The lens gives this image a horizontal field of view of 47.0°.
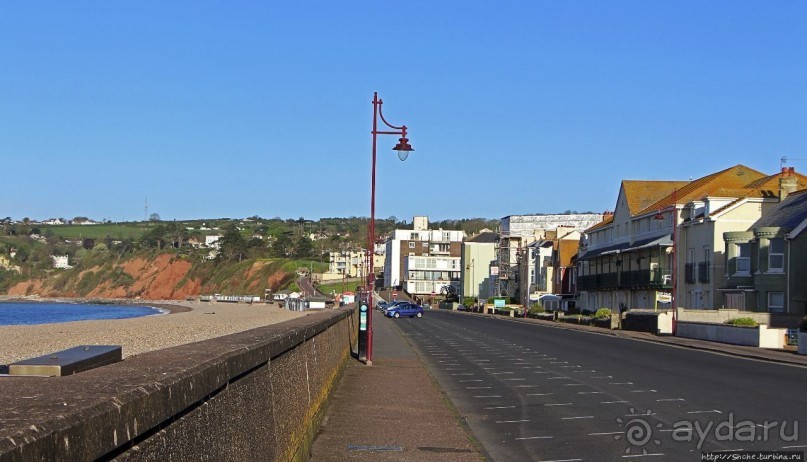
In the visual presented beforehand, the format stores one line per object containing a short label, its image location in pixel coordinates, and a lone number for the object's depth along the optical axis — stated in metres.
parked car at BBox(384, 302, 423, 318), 82.31
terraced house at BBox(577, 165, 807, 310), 57.62
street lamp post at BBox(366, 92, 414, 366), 25.59
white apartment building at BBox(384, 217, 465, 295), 180.38
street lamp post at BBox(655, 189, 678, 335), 48.94
